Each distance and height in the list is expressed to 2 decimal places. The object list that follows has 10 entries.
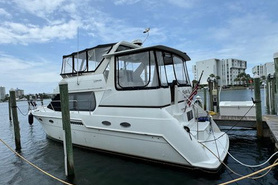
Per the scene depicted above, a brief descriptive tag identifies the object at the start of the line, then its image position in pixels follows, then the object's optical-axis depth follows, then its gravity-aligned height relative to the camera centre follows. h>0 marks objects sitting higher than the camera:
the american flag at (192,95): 5.68 -0.35
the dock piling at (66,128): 5.10 -1.02
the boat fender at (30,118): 9.20 -1.23
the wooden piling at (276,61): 6.64 +0.62
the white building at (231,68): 96.69 +6.53
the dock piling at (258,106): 7.61 -1.01
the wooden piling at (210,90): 11.26 -0.47
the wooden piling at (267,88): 12.20 -0.57
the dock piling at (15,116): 7.90 -0.96
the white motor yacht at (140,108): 4.91 -0.66
